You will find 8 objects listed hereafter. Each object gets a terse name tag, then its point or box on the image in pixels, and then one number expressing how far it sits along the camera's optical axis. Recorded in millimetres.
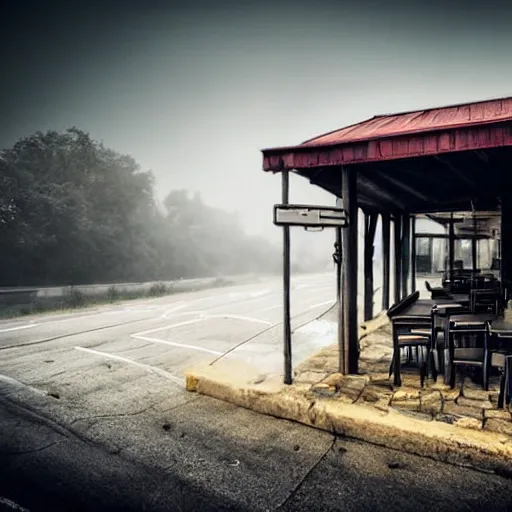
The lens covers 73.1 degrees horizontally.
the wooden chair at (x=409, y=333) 4559
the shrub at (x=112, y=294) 20472
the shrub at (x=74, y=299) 17703
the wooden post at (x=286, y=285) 4703
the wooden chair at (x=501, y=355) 3771
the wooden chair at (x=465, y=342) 4285
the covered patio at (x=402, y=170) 3984
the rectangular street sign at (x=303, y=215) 4516
